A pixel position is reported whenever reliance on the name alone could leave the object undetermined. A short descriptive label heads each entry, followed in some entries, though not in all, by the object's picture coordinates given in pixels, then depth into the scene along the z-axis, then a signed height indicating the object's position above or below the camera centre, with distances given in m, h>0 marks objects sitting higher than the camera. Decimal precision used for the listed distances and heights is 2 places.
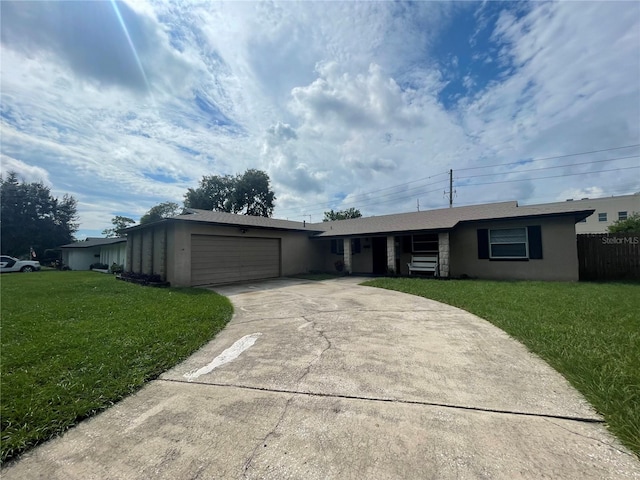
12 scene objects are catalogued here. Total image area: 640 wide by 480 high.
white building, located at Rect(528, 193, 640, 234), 31.84 +4.80
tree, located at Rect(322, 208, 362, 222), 45.76 +6.60
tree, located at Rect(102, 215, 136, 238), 47.19 +5.92
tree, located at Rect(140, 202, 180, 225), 37.66 +6.08
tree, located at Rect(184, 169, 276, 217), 32.56 +7.30
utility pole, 25.60 +5.95
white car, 22.69 -0.59
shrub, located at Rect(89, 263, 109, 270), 25.66 -0.83
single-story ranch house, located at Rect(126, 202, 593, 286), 10.49 +0.45
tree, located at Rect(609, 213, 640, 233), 22.51 +2.21
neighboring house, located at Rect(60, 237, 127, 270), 24.27 +0.27
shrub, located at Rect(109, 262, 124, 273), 19.19 -0.79
